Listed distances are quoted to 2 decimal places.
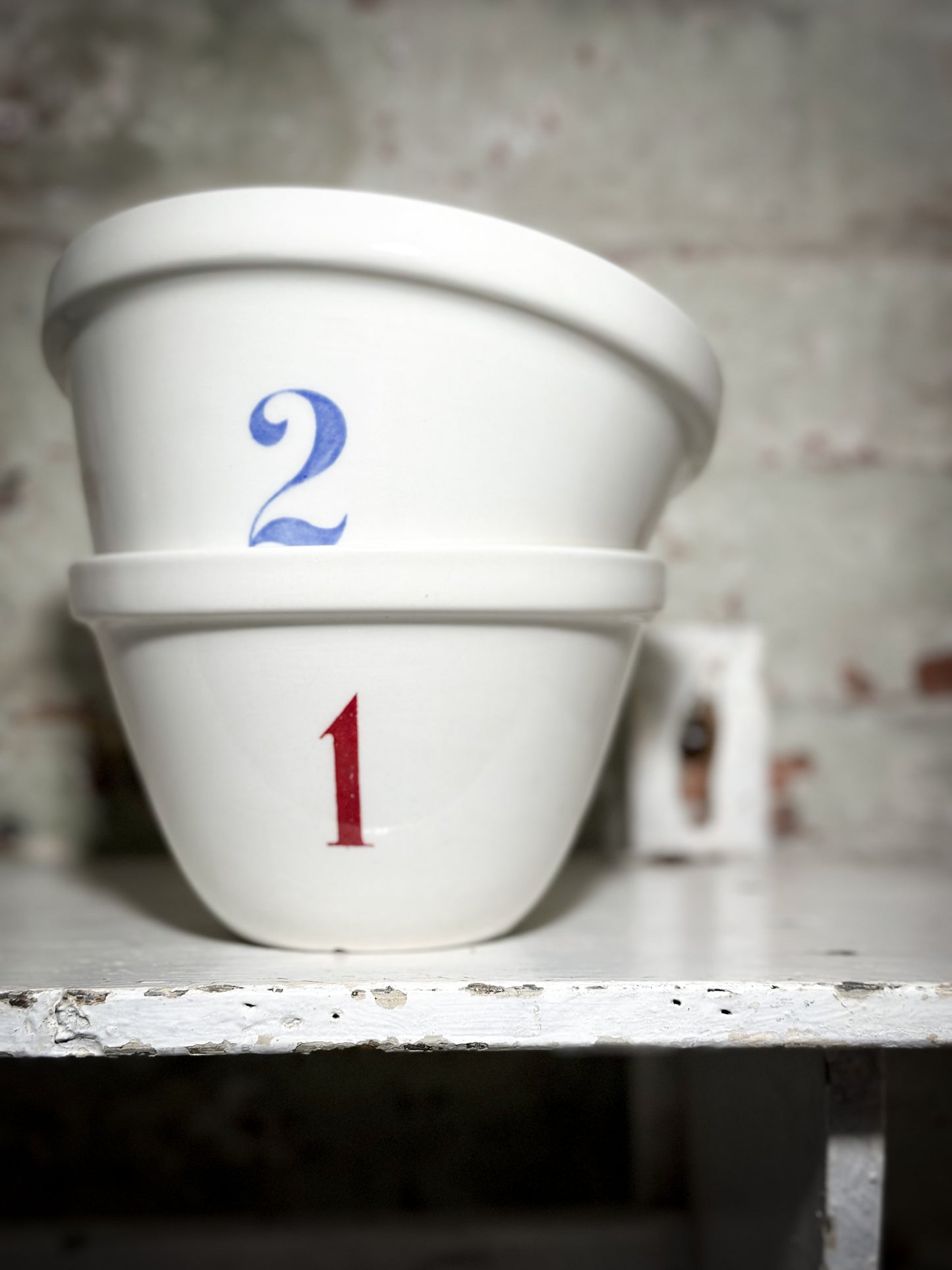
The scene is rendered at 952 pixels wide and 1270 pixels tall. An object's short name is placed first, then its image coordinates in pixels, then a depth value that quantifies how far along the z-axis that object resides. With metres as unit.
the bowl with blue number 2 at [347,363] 0.40
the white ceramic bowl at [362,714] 0.41
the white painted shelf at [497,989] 0.39
